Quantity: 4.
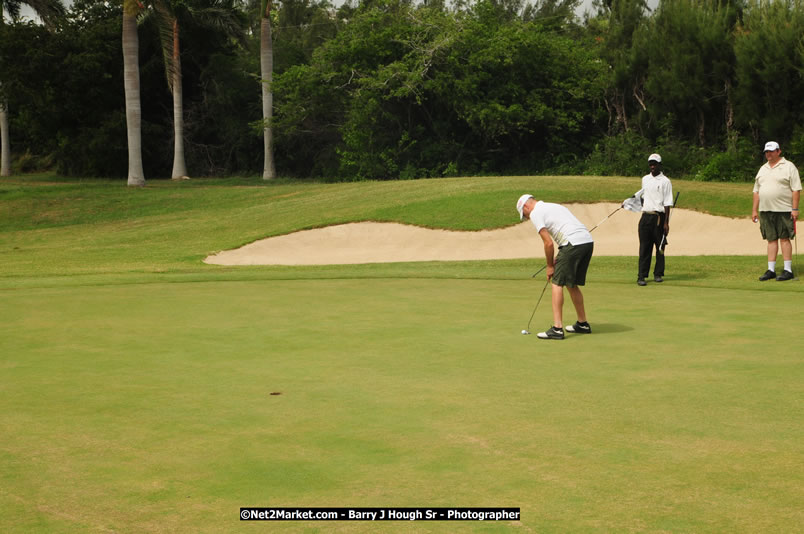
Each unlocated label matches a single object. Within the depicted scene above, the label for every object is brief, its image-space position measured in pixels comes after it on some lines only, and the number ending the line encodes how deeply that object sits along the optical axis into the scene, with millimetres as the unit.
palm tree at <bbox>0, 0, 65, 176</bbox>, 39781
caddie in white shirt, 15273
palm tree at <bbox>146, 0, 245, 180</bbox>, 43031
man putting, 9508
